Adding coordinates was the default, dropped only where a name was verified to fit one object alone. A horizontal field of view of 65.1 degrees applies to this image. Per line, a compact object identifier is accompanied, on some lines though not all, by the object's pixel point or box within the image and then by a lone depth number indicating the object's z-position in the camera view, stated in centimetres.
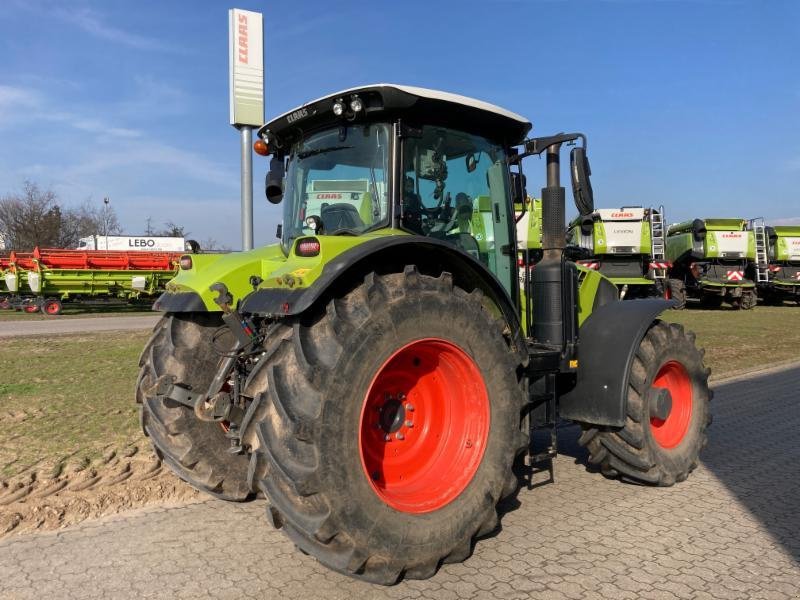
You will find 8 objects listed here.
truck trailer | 4828
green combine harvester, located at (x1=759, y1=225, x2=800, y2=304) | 2512
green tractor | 279
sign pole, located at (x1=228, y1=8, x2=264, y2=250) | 1207
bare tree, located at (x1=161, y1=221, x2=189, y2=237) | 5662
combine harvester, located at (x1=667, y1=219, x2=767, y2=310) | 2277
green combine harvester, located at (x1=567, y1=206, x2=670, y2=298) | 1912
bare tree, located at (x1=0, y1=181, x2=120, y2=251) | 4100
